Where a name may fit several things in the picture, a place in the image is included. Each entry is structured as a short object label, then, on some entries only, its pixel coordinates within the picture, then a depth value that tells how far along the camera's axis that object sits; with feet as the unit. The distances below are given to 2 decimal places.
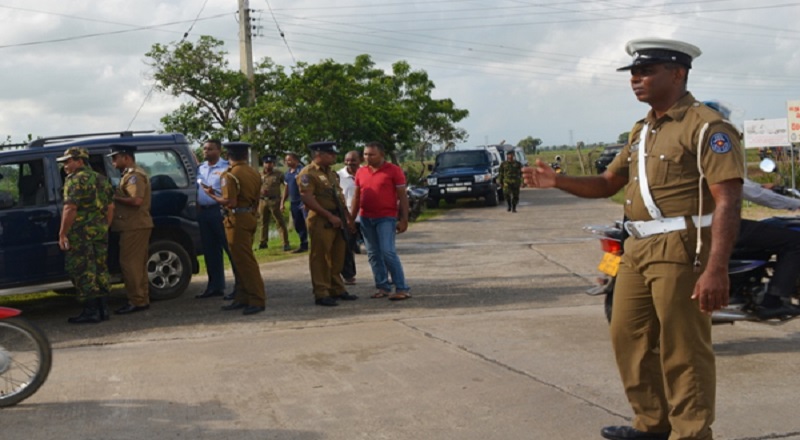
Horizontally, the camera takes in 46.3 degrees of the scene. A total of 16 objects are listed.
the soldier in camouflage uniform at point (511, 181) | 81.87
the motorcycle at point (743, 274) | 22.58
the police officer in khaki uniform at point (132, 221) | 32.04
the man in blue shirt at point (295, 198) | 50.67
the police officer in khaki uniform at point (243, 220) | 31.68
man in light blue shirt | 35.29
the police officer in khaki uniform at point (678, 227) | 12.98
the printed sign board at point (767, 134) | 81.97
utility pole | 91.15
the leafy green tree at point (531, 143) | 363.85
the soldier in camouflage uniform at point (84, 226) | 29.94
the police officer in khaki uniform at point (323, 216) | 32.86
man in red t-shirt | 32.83
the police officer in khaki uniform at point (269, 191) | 54.85
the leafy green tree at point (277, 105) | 83.61
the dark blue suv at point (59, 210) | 31.09
